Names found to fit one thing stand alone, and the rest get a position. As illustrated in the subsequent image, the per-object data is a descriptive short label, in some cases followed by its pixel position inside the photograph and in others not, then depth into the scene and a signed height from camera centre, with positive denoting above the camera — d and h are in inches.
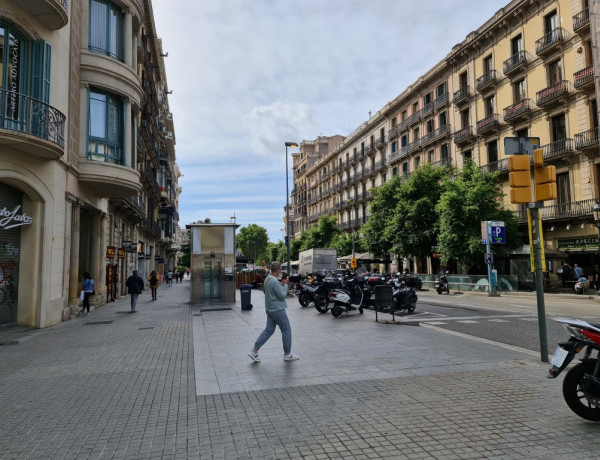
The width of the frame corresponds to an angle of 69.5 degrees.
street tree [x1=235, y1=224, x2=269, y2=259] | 4972.9 +281.0
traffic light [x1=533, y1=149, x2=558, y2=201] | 278.8 +51.9
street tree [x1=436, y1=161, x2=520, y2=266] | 1135.0 +113.2
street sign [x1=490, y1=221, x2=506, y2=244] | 1034.7 +64.4
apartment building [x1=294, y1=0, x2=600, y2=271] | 1032.2 +472.2
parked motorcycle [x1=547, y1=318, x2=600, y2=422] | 169.9 -45.9
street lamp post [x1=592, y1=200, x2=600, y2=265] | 806.5 +85.2
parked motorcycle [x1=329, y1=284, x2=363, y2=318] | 545.3 -50.1
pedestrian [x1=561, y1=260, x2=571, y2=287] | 1040.2 -34.3
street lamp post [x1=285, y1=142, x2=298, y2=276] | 1206.3 +271.9
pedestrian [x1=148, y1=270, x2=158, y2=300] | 920.3 -36.0
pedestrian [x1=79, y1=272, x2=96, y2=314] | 621.9 -30.3
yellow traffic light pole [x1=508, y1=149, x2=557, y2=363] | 280.2 +45.8
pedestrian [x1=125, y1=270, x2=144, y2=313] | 657.0 -31.7
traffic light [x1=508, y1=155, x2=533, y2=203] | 285.6 +53.5
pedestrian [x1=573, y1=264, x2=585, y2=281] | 933.2 -29.1
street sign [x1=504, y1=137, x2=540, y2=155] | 294.4 +78.6
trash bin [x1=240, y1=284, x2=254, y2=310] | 642.2 -47.5
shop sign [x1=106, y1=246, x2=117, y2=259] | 769.8 +26.4
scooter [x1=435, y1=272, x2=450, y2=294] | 1065.5 -59.2
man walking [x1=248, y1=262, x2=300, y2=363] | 285.6 -35.1
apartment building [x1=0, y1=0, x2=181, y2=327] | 454.9 +145.8
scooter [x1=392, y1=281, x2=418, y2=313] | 587.5 -50.5
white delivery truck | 1443.2 +10.6
